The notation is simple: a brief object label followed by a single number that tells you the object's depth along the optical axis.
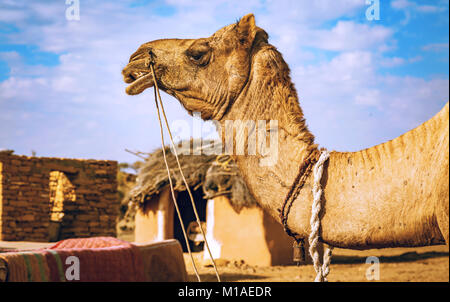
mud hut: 13.38
